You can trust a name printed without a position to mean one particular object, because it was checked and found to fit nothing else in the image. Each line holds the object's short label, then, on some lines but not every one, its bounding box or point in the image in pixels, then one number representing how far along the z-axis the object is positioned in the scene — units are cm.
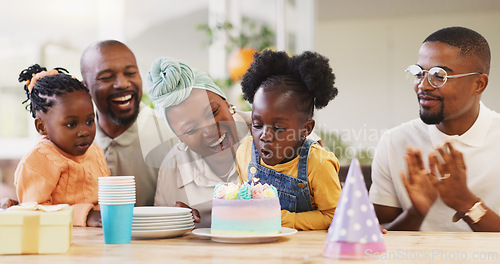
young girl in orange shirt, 169
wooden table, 108
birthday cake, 126
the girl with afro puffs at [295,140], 151
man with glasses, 175
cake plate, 123
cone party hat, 105
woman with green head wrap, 181
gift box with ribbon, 118
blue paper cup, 127
